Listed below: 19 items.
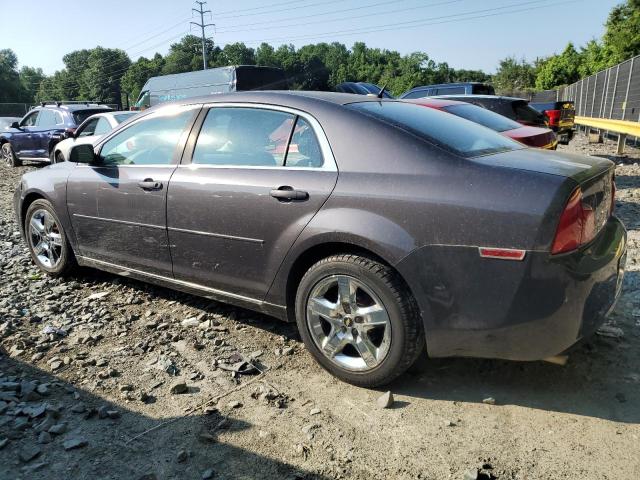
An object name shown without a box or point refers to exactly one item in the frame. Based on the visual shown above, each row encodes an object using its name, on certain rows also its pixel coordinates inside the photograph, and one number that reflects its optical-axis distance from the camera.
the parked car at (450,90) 13.47
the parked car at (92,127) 10.77
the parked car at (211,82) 16.72
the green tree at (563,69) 50.53
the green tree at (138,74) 95.12
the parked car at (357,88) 23.79
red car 6.65
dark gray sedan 2.43
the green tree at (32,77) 110.62
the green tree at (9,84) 80.44
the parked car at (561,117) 12.23
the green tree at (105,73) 100.25
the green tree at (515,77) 63.97
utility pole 66.90
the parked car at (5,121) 20.22
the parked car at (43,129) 13.29
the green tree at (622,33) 34.19
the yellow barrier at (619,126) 10.05
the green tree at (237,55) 95.88
